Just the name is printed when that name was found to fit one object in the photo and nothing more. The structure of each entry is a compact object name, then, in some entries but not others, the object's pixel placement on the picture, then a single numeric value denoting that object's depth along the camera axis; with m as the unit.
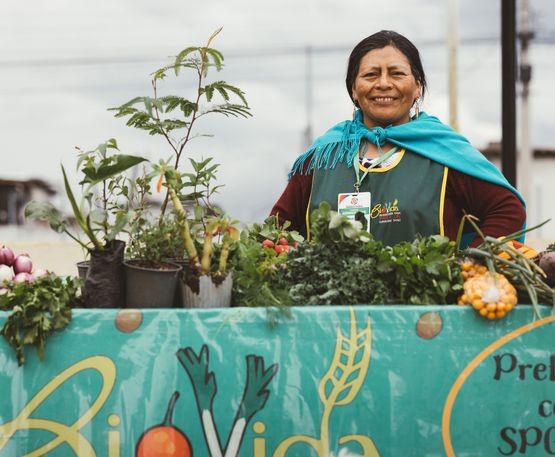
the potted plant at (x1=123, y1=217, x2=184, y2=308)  1.94
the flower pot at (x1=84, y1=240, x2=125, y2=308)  1.94
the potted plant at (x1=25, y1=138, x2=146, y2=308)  1.92
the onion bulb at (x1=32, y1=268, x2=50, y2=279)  2.19
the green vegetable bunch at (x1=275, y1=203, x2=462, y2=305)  1.96
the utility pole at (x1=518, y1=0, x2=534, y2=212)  16.17
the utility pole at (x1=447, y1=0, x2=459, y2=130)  8.08
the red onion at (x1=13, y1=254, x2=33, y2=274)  2.48
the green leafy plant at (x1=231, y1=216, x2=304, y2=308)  1.94
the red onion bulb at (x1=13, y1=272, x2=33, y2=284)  2.05
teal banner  1.86
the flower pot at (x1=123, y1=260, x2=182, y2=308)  1.94
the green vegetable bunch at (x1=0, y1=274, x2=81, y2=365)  1.86
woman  2.71
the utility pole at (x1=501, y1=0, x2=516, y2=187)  4.79
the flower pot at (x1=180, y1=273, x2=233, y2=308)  1.94
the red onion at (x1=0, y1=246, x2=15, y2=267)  2.49
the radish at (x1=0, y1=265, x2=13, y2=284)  2.33
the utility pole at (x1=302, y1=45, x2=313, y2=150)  25.34
